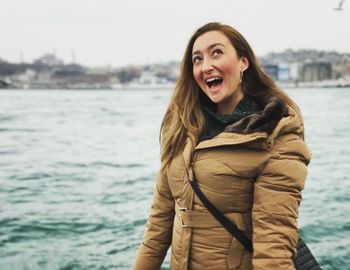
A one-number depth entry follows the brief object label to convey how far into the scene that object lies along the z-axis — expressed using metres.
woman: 1.74
